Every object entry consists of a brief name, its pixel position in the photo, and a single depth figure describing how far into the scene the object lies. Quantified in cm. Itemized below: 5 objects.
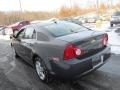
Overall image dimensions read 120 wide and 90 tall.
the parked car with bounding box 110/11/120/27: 972
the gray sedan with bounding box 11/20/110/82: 206
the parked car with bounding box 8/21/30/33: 1014
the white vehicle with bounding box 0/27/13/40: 1021
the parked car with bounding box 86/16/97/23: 1583
